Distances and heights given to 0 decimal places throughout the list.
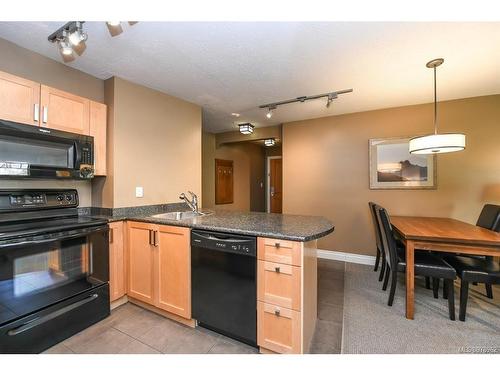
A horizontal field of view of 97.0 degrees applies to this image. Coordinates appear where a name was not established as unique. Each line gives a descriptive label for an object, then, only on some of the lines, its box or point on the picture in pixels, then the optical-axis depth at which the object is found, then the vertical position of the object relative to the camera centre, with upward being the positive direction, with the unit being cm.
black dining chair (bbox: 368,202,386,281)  271 -71
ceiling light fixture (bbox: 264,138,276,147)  442 +91
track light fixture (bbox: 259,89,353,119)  273 +116
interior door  666 +3
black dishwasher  157 -74
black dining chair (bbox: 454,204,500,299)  232 -39
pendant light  203 +41
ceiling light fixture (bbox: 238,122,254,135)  340 +90
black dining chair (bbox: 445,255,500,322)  191 -78
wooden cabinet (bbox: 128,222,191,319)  187 -73
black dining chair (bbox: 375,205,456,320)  200 -75
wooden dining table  184 -48
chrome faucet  256 -21
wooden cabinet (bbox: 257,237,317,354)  141 -72
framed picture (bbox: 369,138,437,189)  317 +29
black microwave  166 +28
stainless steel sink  243 -32
